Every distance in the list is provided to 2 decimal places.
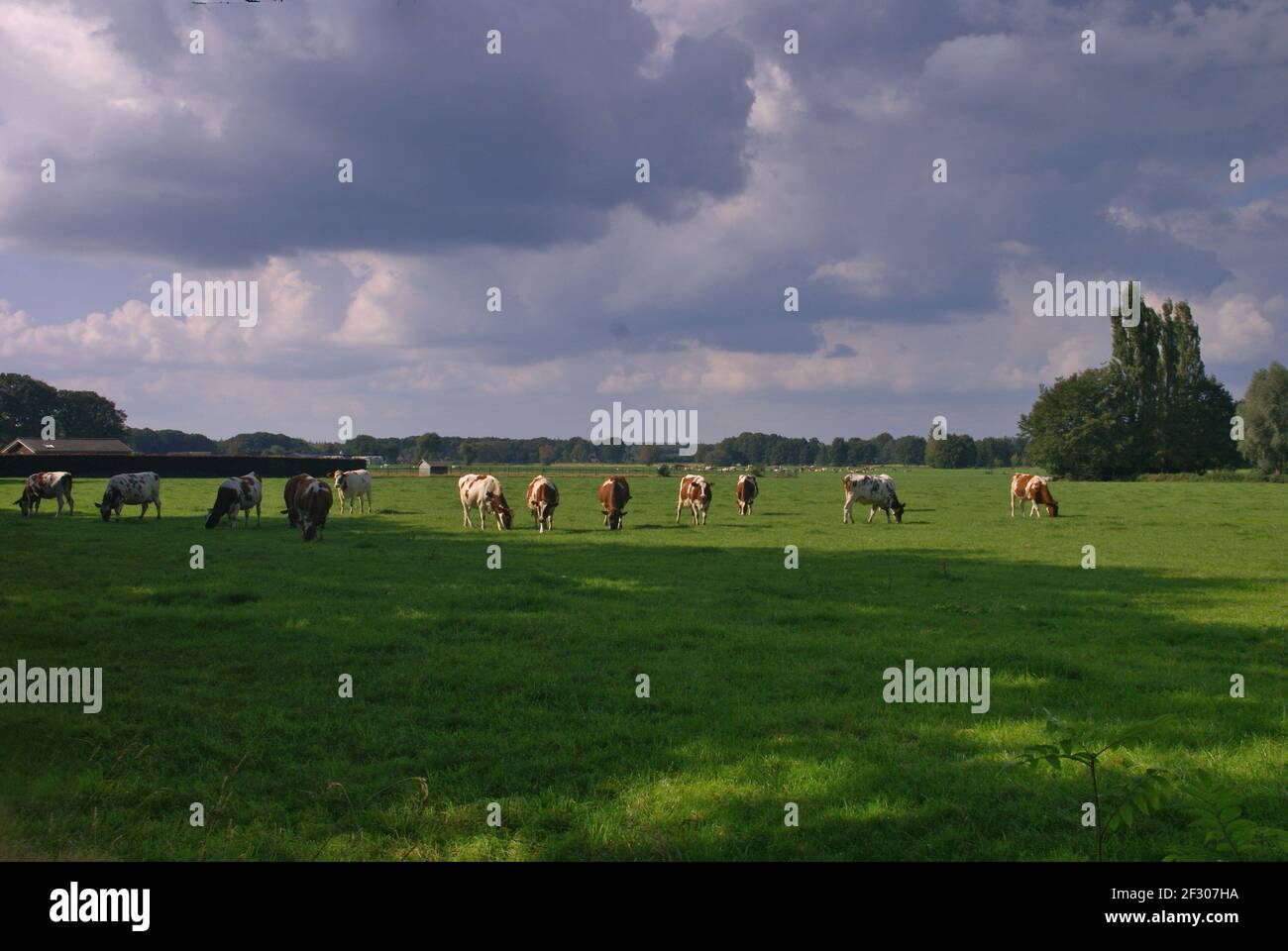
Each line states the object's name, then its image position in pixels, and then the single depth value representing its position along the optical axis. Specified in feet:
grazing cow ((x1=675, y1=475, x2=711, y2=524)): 105.19
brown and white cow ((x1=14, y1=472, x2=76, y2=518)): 107.24
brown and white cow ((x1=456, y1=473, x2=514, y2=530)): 96.32
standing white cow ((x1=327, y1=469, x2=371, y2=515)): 126.00
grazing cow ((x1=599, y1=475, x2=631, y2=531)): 96.37
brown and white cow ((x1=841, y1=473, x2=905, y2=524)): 111.14
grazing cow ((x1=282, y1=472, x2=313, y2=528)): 86.71
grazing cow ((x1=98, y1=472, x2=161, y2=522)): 98.73
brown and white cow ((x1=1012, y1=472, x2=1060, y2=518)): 123.03
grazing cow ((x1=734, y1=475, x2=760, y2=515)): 120.78
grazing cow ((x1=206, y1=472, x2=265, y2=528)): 90.94
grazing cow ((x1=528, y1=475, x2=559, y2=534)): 90.89
